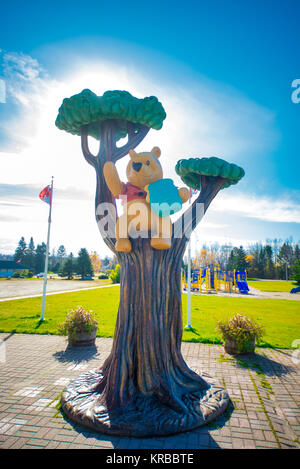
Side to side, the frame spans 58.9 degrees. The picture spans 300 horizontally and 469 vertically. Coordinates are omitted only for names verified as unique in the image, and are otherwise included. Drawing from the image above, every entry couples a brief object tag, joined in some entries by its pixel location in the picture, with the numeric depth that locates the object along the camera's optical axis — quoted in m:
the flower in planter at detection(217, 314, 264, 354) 6.12
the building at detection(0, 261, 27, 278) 49.81
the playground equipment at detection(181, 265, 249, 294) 22.80
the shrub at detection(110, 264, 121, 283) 31.35
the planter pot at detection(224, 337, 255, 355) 6.14
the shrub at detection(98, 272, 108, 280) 43.37
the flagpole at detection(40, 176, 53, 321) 9.63
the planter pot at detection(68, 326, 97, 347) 6.83
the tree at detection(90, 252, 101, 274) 76.62
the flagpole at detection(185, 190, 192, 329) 8.62
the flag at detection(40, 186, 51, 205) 9.59
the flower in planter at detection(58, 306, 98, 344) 6.82
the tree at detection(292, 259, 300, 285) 20.07
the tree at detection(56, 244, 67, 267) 79.38
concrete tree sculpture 3.30
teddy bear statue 3.65
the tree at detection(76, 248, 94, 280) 42.66
